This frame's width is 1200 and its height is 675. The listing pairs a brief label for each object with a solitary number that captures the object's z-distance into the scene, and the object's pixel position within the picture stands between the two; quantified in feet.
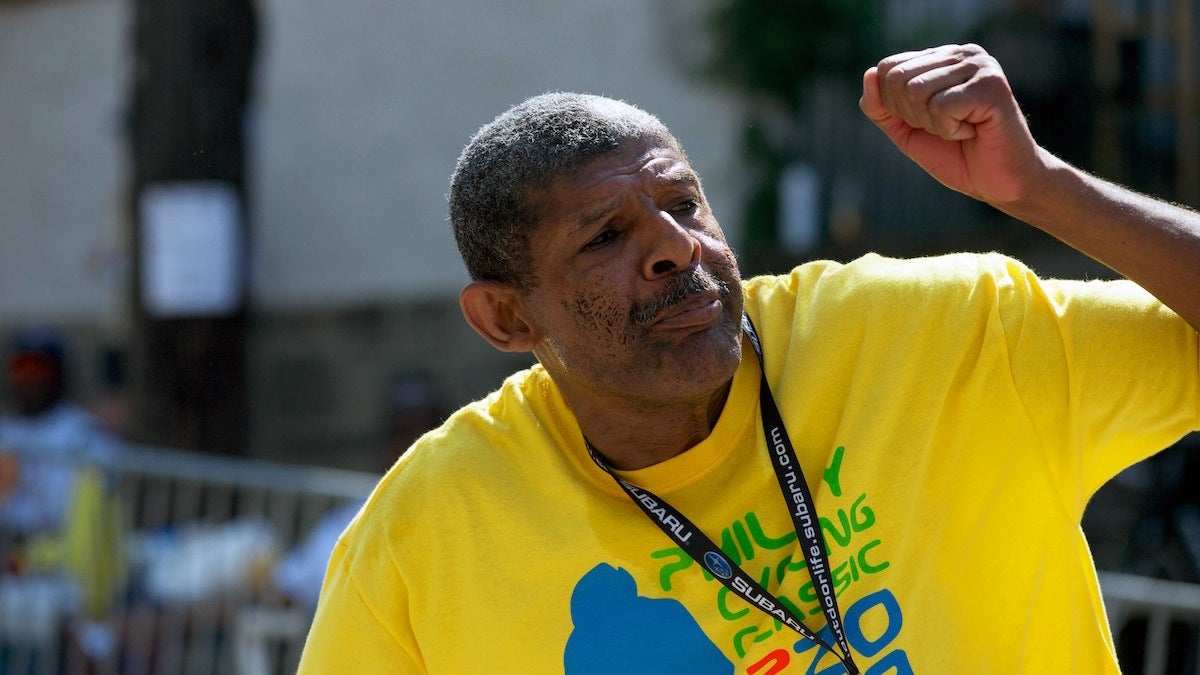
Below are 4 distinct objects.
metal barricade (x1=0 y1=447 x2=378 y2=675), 46.06
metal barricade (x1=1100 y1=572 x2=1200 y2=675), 36.24
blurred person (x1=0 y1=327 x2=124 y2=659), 47.42
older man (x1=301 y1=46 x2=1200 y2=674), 16.62
